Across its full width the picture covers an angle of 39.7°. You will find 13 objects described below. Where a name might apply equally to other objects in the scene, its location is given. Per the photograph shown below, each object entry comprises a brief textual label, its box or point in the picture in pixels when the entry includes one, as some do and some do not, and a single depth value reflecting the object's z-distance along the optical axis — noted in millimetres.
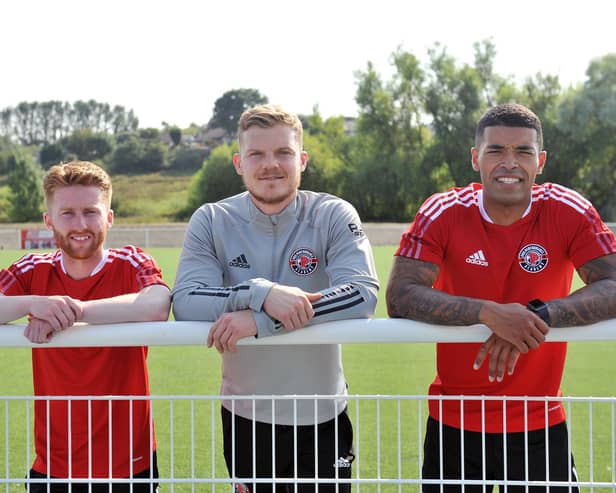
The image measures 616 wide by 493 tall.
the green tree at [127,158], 103188
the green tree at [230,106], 125750
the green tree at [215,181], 65125
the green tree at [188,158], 106000
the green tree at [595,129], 52188
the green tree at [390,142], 58656
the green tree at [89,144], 108938
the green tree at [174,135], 124312
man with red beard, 2787
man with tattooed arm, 2951
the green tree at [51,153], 106975
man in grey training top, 2943
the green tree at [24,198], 66188
